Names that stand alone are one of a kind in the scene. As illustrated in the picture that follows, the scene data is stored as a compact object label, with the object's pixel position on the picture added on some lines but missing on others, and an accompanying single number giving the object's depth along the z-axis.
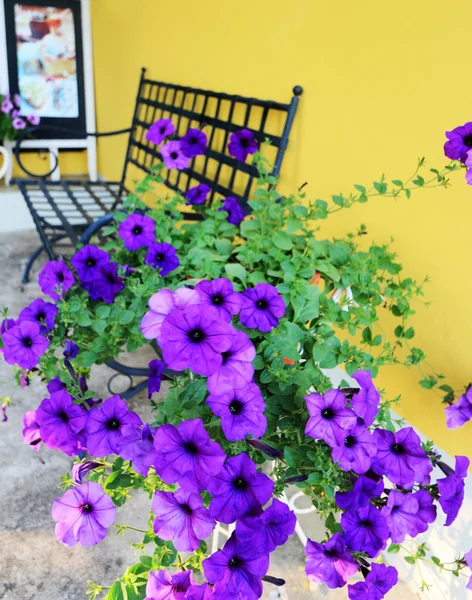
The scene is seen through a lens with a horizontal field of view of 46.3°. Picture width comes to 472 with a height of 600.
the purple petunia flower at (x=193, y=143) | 1.92
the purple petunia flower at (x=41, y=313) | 1.28
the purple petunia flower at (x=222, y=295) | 0.94
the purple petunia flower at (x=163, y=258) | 1.44
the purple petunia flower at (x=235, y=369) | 0.81
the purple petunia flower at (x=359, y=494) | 0.91
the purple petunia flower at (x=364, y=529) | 0.90
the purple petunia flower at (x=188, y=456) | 0.79
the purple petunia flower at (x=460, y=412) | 1.17
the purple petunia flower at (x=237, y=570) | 0.81
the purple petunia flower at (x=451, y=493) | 0.93
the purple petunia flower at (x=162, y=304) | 0.84
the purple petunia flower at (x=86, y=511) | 0.91
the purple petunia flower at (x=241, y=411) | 0.83
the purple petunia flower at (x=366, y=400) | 0.91
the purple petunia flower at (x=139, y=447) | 0.91
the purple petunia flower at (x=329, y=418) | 0.90
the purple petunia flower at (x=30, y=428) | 1.21
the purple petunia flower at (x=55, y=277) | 1.38
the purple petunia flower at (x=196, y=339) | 0.78
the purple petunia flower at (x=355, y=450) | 0.90
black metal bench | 1.99
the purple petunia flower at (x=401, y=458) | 0.94
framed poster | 3.78
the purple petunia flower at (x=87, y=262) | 1.38
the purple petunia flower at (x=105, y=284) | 1.38
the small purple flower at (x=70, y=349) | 1.24
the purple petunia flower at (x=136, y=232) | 1.51
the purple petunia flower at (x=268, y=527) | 0.80
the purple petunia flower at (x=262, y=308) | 1.05
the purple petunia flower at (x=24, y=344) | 1.17
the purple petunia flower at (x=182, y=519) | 0.84
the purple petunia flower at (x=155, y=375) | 1.08
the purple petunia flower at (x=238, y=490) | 0.81
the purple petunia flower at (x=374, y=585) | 0.88
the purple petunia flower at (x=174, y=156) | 1.90
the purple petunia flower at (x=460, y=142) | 1.04
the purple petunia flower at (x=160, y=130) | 1.95
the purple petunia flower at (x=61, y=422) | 1.05
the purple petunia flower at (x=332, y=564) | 0.91
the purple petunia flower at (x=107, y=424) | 0.98
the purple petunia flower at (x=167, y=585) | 0.88
